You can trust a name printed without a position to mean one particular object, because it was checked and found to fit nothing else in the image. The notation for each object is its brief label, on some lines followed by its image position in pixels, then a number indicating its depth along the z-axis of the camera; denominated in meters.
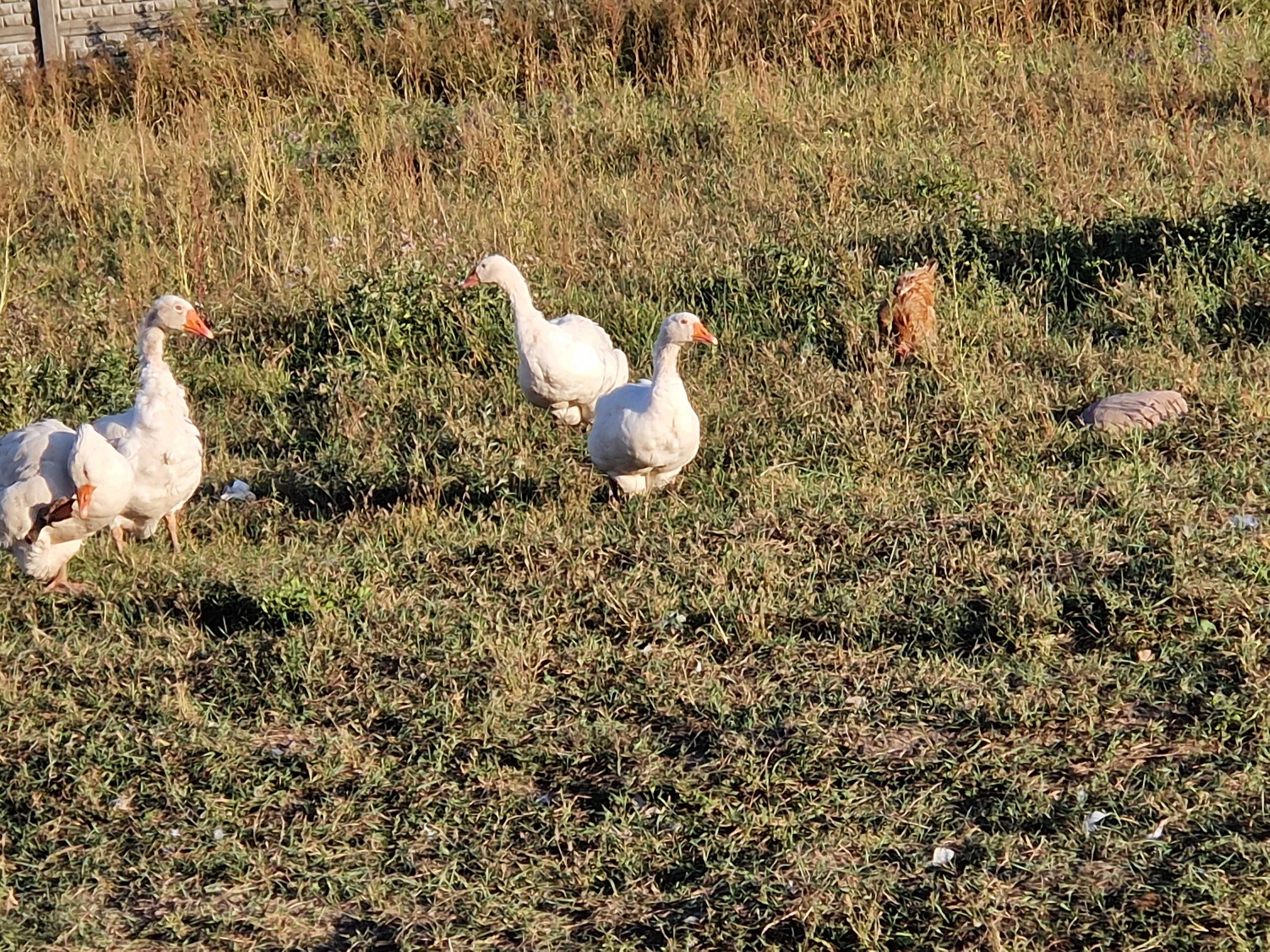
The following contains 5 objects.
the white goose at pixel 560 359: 14.81
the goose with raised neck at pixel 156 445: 12.98
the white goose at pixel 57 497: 12.28
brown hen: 15.35
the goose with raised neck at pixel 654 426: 12.84
